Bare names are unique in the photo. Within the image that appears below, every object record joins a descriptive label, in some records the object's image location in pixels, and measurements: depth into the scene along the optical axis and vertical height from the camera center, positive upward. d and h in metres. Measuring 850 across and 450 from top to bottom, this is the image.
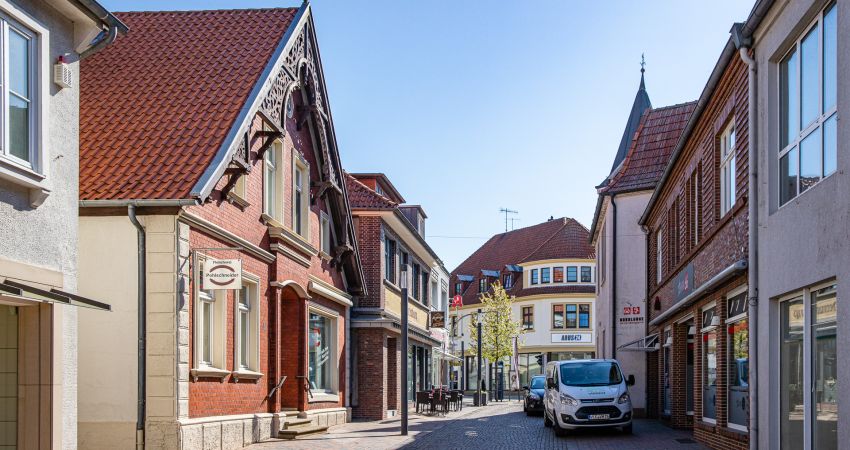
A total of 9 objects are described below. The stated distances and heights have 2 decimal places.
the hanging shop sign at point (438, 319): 40.75 -1.55
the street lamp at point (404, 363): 21.58 -1.72
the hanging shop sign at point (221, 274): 15.55 +0.10
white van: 22.53 -2.59
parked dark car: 33.84 -3.98
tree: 63.31 -3.03
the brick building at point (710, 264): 15.47 +0.29
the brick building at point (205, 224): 14.91 +0.94
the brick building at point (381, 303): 30.27 -0.71
